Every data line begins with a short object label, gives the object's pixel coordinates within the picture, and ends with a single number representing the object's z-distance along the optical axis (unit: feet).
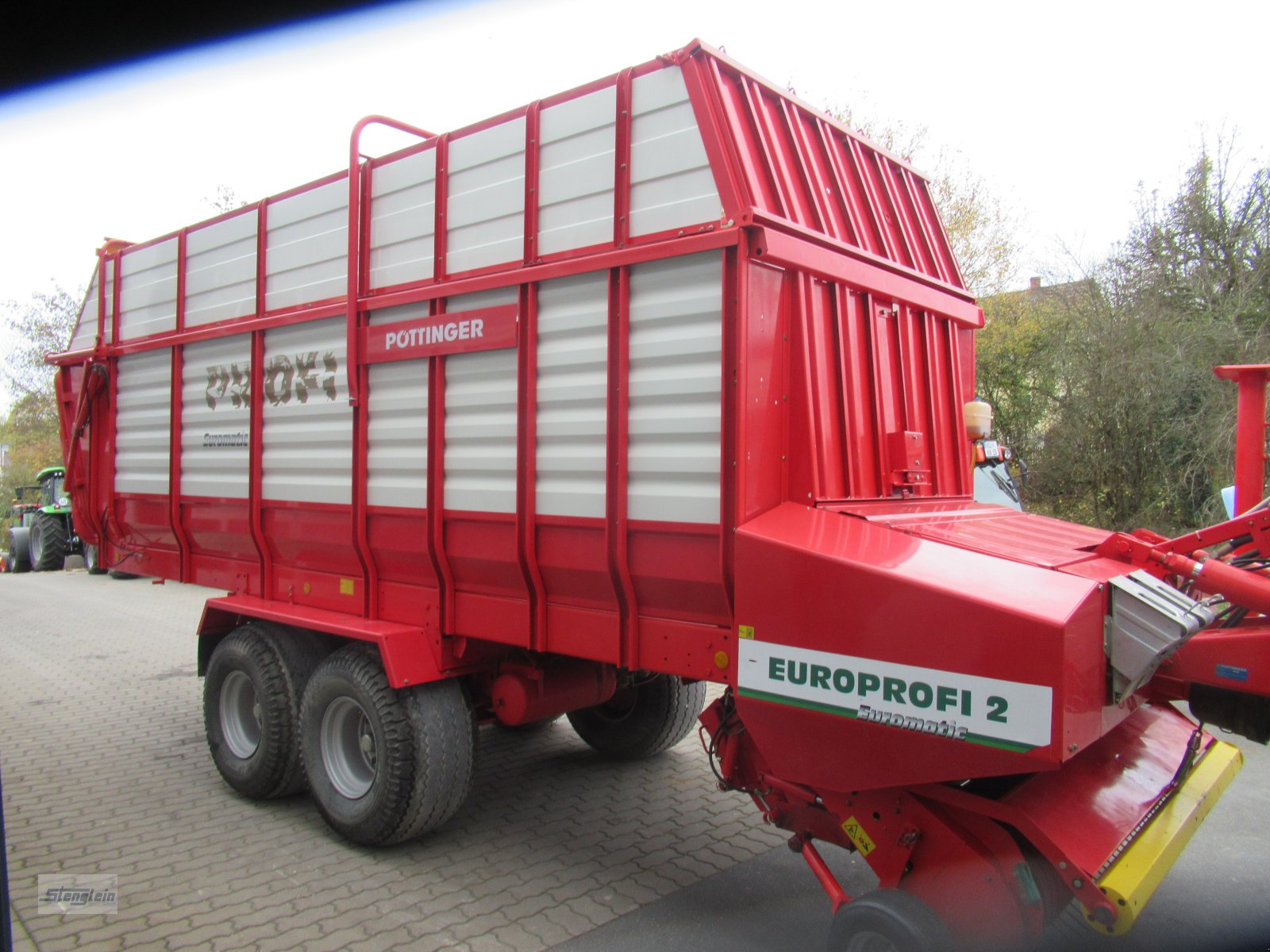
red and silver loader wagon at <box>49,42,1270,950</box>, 8.59
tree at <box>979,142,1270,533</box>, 38.55
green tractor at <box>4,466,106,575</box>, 65.77
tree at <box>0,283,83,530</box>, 100.32
